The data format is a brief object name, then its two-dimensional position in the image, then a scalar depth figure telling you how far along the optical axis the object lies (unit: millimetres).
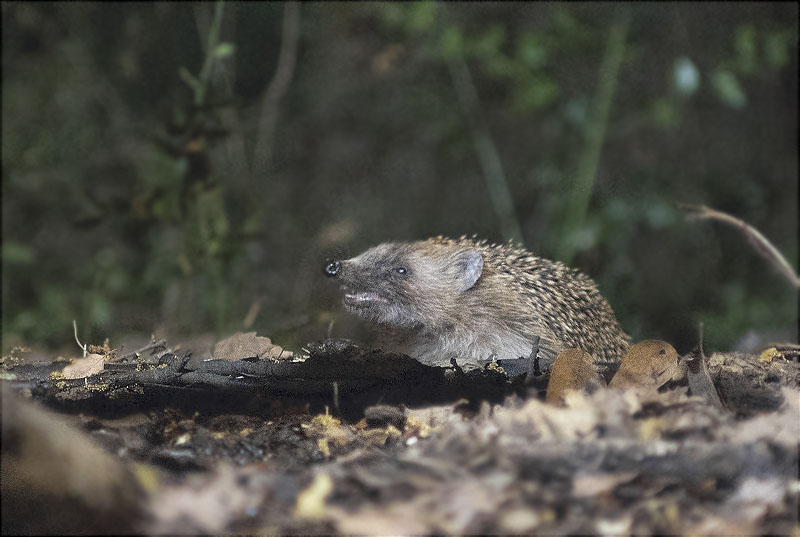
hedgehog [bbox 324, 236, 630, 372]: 6352
